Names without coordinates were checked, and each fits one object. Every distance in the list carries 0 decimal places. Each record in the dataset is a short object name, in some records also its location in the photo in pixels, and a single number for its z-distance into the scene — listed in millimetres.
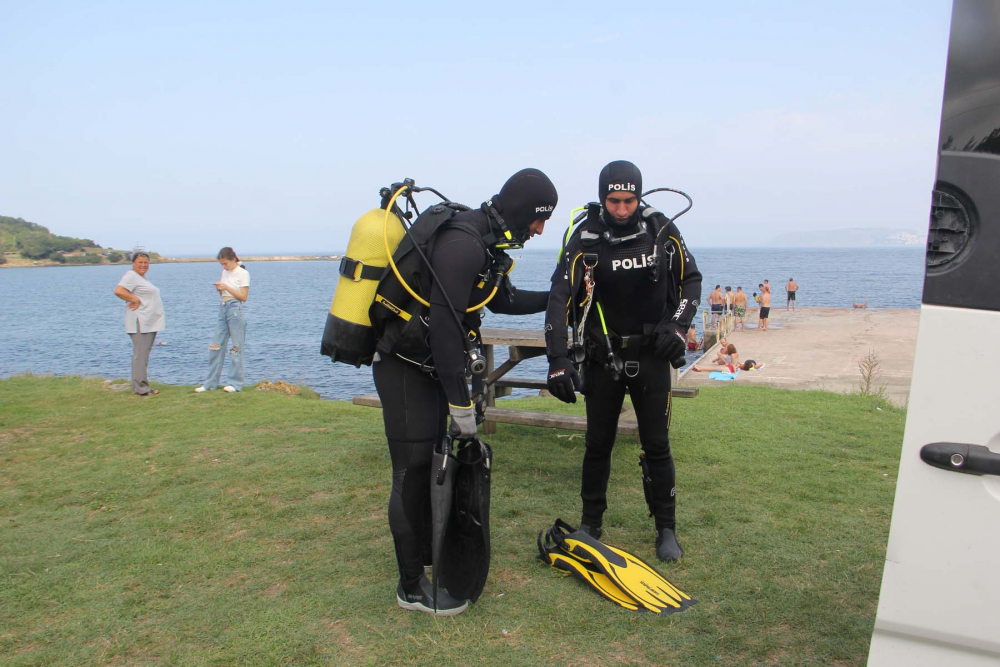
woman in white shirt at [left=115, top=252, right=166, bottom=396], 9383
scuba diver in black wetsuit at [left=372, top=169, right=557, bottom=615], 3242
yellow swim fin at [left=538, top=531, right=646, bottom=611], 3535
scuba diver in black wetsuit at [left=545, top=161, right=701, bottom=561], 3912
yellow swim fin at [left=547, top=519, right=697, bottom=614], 3485
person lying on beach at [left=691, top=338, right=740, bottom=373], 18141
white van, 1490
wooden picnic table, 5883
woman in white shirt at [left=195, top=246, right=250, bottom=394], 9727
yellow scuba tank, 3318
